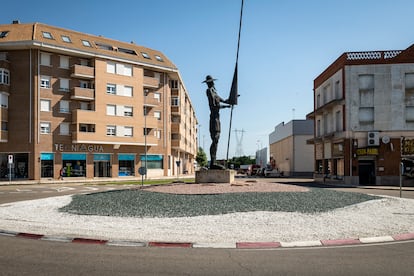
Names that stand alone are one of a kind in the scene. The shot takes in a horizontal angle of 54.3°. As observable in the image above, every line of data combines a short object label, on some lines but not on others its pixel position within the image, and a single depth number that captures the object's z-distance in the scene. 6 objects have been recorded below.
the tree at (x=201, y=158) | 124.29
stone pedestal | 20.33
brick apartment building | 44.16
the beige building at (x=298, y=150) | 69.62
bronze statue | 21.42
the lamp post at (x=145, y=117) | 50.75
